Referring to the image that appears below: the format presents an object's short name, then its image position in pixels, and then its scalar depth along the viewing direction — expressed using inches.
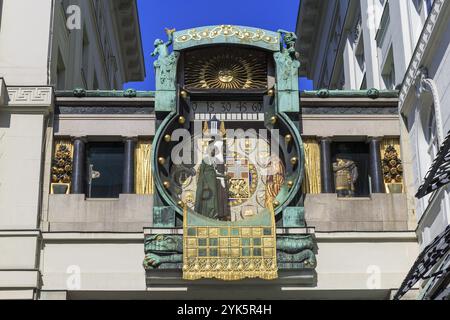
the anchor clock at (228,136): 945.5
